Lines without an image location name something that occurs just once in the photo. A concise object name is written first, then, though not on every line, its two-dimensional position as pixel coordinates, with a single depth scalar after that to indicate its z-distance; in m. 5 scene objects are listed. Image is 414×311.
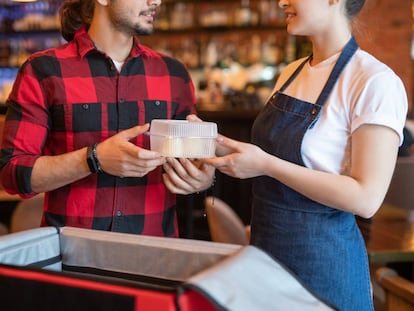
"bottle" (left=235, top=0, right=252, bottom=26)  6.59
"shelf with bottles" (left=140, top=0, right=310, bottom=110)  6.45
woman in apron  1.25
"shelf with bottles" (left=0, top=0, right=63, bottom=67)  8.01
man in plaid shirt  1.56
